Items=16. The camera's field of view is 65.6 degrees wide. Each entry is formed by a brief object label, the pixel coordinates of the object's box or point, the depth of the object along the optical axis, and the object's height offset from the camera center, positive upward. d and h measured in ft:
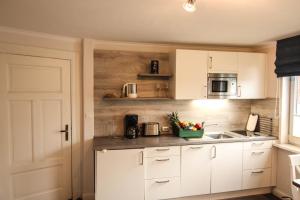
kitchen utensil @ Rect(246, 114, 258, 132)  12.29 -1.57
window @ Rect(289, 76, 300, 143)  10.62 -0.76
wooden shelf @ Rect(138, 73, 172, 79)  10.96 +0.78
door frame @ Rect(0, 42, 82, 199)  10.23 -1.01
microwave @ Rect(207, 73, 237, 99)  11.17 +0.35
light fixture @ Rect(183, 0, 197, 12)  5.29 +1.99
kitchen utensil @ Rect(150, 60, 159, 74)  11.05 +1.23
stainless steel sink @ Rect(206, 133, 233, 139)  11.82 -2.22
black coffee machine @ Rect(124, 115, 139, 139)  10.57 -1.59
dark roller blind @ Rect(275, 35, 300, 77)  9.55 +1.54
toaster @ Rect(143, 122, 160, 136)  11.14 -1.78
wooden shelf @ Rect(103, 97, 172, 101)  10.65 -0.34
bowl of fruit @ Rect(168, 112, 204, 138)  10.87 -1.73
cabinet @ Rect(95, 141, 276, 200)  9.27 -3.37
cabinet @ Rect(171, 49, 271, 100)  10.80 +1.07
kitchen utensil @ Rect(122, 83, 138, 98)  10.66 +0.08
